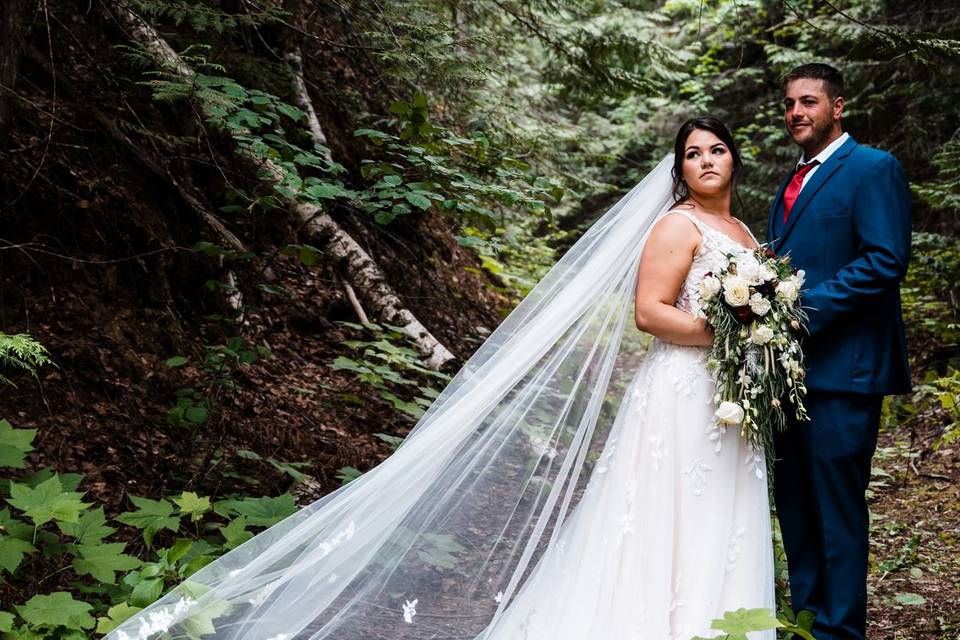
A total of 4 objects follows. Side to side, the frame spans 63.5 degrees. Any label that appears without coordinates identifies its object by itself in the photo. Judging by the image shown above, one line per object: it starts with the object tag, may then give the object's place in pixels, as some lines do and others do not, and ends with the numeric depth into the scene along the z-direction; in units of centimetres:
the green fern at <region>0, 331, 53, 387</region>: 268
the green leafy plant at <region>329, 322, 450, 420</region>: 485
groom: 315
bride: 292
